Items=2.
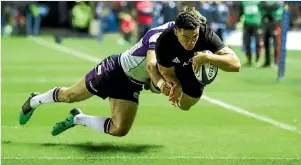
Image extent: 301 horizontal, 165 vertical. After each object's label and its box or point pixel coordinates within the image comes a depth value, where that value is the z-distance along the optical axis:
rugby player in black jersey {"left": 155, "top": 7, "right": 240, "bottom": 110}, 15.77
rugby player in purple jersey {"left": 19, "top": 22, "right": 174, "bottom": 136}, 18.11
